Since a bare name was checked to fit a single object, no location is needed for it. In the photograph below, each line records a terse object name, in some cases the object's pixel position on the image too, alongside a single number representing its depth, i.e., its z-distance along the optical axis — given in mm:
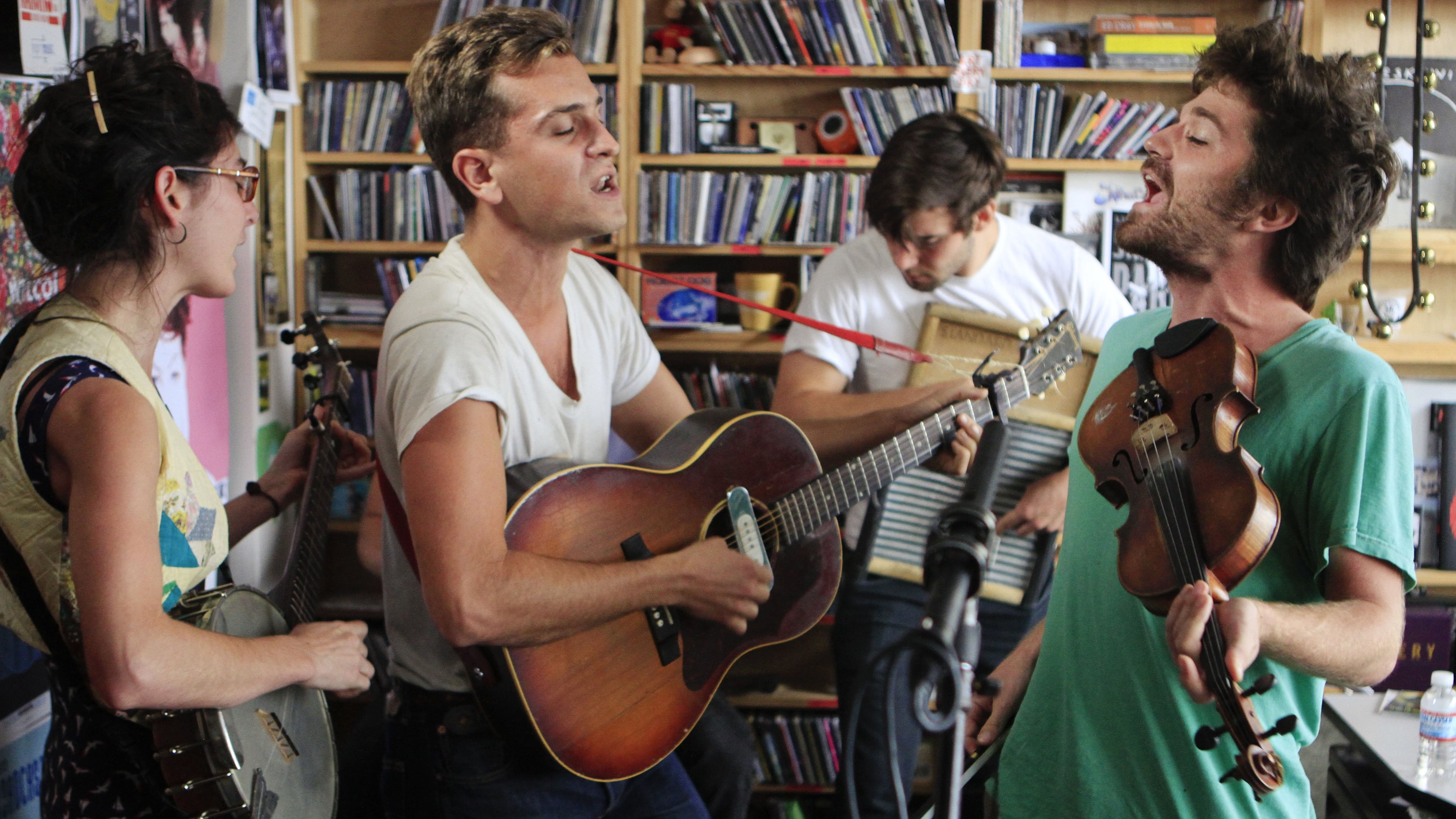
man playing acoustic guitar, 1336
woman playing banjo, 1124
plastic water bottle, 1762
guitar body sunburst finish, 1476
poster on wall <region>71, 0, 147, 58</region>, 2098
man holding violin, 1007
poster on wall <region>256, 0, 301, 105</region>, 3203
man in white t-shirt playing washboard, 2248
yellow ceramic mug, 3309
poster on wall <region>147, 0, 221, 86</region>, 2547
